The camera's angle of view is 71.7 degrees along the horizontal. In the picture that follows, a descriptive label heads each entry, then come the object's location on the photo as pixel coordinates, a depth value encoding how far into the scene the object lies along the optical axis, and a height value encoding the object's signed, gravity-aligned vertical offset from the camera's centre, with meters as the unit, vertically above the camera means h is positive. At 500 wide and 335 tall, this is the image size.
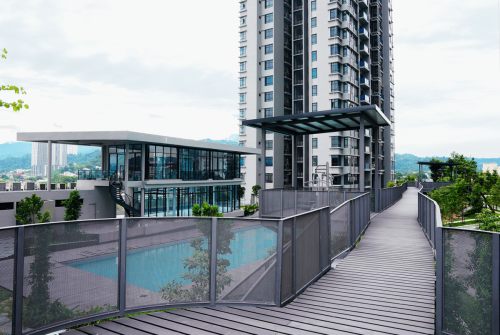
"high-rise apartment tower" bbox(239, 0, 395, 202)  55.75 +17.51
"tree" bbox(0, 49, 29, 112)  6.62 +1.40
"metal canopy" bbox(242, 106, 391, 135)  19.55 +3.47
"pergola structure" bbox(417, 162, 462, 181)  51.25 +1.84
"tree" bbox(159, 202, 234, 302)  5.74 -1.60
